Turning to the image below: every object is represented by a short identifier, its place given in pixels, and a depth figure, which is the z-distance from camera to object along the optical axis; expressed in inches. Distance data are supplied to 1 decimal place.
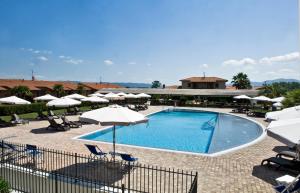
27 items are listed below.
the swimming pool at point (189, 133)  476.3
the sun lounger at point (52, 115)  685.4
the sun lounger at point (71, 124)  538.2
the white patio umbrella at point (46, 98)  737.4
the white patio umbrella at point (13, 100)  616.8
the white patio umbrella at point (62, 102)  597.7
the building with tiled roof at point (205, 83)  1778.1
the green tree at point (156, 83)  3356.6
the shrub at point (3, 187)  212.0
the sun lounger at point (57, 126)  515.2
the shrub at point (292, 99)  531.3
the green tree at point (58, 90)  1266.2
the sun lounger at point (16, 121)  565.5
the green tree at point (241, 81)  1816.5
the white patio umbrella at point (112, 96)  952.6
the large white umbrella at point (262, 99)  872.6
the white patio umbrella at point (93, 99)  767.1
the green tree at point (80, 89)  1438.2
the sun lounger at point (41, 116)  672.8
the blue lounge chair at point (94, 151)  305.5
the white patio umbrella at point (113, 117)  280.6
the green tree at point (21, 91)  1065.5
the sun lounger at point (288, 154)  310.2
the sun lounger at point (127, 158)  278.1
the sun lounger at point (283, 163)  282.1
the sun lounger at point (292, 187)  207.3
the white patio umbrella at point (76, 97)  831.6
